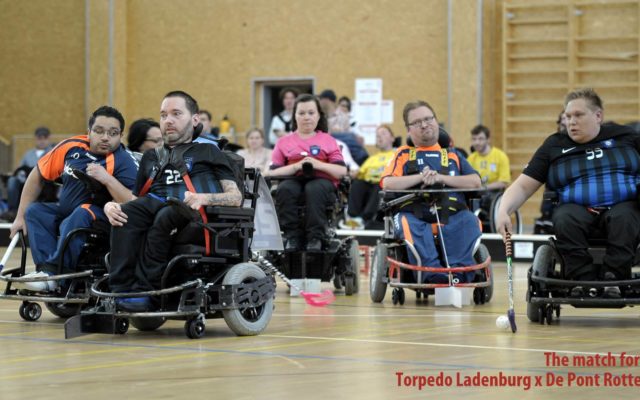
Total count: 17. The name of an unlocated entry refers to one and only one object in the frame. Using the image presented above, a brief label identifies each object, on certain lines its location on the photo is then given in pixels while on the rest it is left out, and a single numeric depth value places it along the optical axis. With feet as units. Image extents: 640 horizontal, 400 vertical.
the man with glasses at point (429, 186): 37.94
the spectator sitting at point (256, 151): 60.48
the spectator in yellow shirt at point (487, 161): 69.93
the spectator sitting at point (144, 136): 36.36
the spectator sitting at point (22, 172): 82.36
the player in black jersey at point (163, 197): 28.05
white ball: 29.51
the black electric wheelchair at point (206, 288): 27.89
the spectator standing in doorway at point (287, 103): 61.37
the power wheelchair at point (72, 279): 31.48
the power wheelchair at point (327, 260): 42.59
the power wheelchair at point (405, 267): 37.62
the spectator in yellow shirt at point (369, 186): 72.56
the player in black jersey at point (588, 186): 30.87
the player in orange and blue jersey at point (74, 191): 31.92
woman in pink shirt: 42.21
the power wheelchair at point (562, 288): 30.62
